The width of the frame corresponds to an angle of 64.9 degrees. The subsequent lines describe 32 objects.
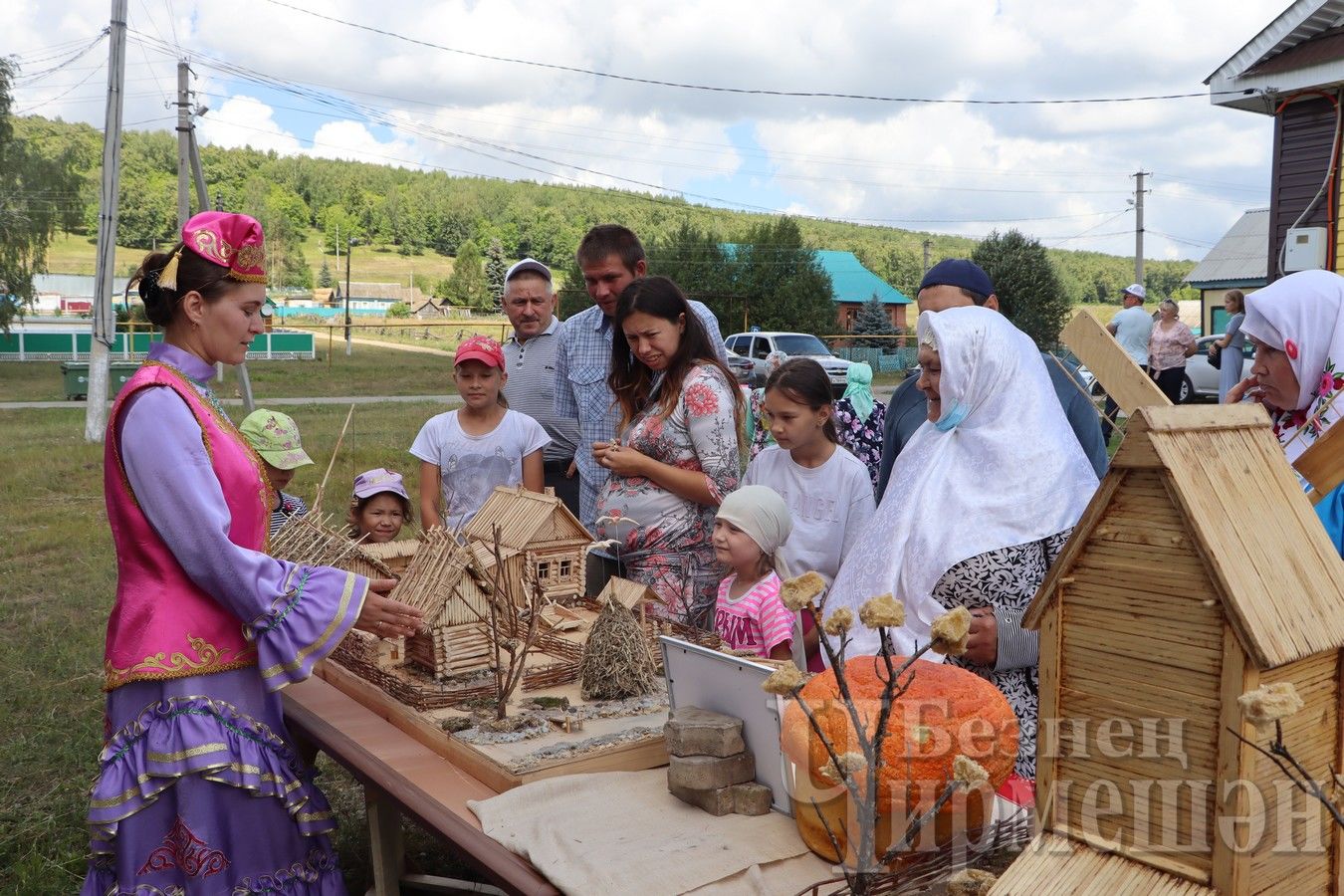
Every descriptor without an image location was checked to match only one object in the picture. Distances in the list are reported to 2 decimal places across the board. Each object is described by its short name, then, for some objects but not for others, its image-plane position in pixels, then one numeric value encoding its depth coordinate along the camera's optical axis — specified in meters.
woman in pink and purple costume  2.16
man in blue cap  3.26
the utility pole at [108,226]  15.11
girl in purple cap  3.98
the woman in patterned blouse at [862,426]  4.79
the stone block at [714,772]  1.78
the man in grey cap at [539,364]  4.47
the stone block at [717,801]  1.77
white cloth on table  1.58
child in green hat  3.57
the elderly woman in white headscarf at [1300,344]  2.18
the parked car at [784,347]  25.58
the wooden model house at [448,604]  2.50
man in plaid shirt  3.73
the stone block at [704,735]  1.79
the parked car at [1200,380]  19.75
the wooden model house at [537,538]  2.83
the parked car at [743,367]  22.01
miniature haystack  2.38
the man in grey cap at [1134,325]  14.09
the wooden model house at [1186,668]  0.98
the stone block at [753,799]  1.76
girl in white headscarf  2.62
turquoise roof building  61.97
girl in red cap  3.95
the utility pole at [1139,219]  37.06
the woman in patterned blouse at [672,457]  3.08
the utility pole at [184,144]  18.88
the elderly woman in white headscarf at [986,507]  2.14
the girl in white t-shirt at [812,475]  3.23
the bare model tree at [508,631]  2.26
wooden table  1.74
